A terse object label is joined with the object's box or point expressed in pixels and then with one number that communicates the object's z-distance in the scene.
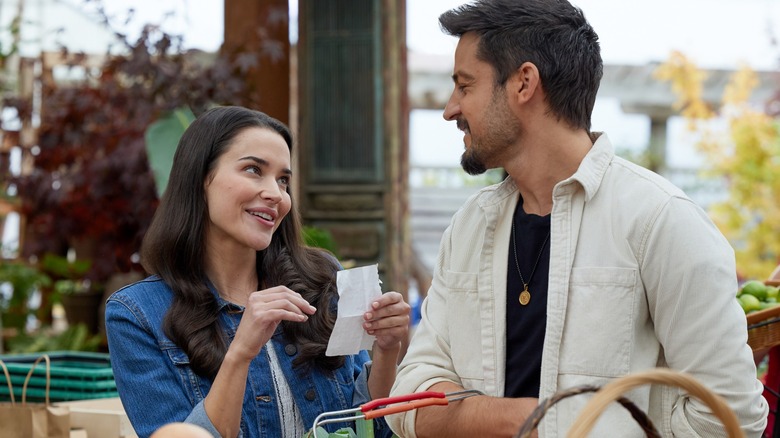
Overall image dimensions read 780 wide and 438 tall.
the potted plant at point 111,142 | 5.55
